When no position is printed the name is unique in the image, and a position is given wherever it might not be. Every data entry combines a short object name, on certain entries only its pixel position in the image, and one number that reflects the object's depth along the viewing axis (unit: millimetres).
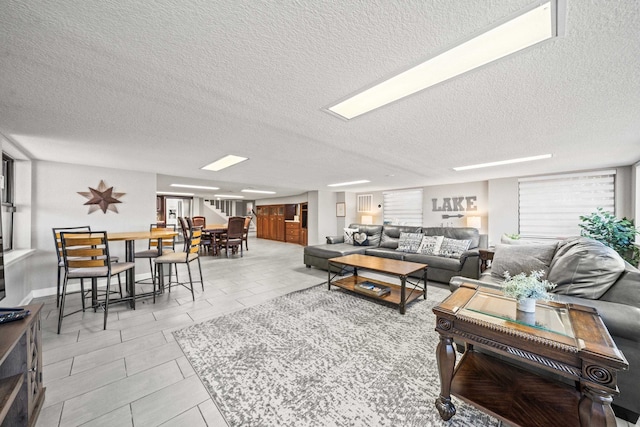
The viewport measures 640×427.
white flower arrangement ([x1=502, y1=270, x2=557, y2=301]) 1366
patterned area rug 1421
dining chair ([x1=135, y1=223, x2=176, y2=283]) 3527
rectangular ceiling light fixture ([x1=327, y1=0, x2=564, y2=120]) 1004
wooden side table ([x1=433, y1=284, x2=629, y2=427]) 993
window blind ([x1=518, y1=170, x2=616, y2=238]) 4344
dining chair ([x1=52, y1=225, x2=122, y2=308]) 2801
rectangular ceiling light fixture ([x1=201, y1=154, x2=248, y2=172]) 3499
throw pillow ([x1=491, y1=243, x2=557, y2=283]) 2455
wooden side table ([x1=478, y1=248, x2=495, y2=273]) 3435
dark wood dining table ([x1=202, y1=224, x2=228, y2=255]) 7035
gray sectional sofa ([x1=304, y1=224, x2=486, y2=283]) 4004
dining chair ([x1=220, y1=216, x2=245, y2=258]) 6867
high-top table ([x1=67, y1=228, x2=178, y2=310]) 2862
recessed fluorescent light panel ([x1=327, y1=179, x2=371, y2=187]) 5895
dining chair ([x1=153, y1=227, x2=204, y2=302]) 3215
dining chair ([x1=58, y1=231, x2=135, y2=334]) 2492
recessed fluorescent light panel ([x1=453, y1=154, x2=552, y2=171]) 3389
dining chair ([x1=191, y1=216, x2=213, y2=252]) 7273
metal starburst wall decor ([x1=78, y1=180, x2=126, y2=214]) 3929
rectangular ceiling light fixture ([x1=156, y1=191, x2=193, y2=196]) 9630
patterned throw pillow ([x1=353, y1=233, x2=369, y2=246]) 5617
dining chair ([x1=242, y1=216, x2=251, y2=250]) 7717
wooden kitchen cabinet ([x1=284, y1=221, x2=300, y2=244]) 9797
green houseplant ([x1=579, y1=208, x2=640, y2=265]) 3420
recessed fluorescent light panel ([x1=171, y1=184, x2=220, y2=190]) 6903
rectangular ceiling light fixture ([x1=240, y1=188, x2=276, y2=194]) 7884
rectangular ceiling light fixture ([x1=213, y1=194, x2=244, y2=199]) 10078
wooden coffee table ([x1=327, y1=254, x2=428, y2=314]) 3033
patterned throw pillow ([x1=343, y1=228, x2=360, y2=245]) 5906
